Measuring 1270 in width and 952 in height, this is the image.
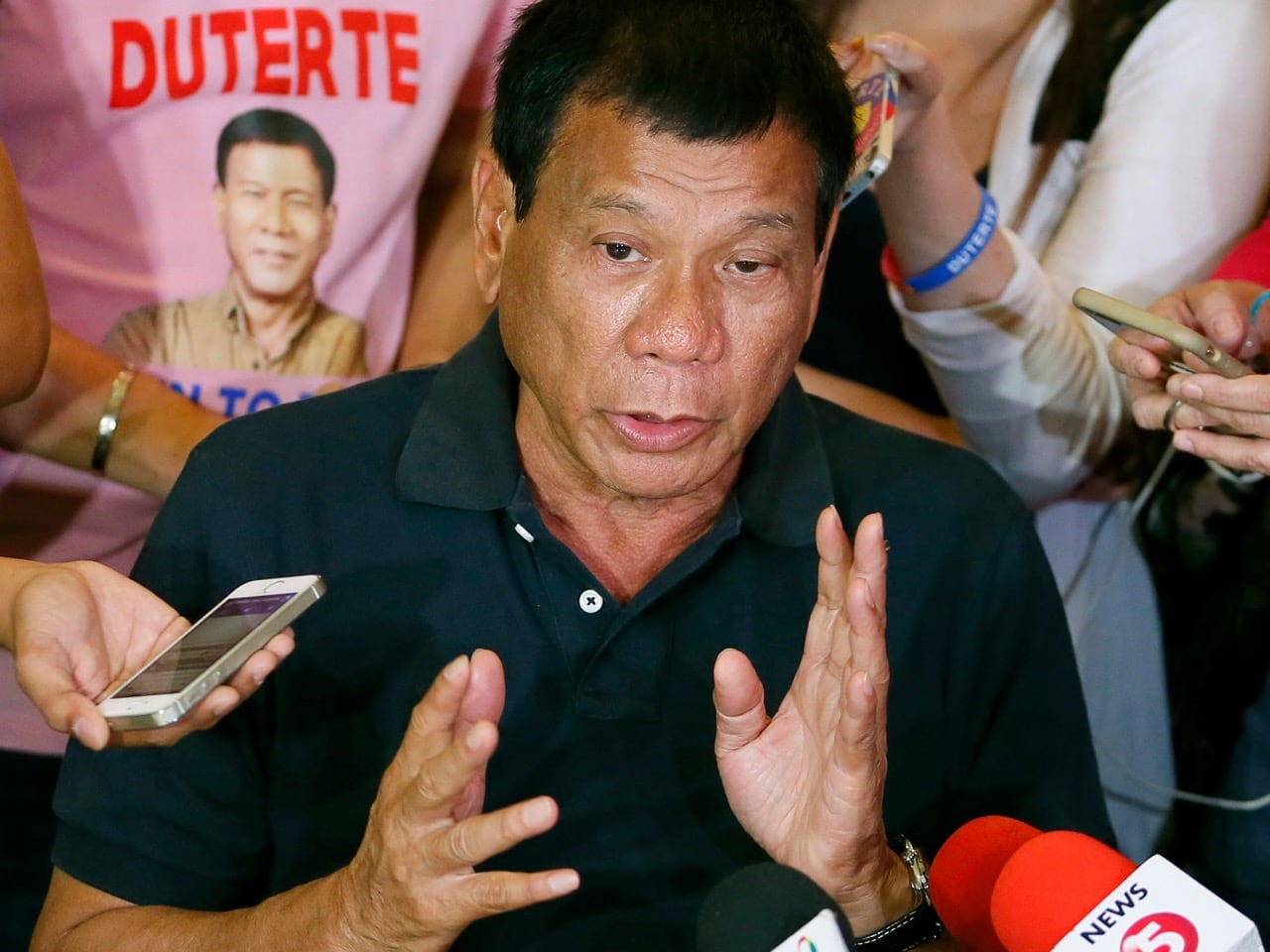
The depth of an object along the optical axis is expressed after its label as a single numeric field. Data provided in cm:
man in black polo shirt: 141
